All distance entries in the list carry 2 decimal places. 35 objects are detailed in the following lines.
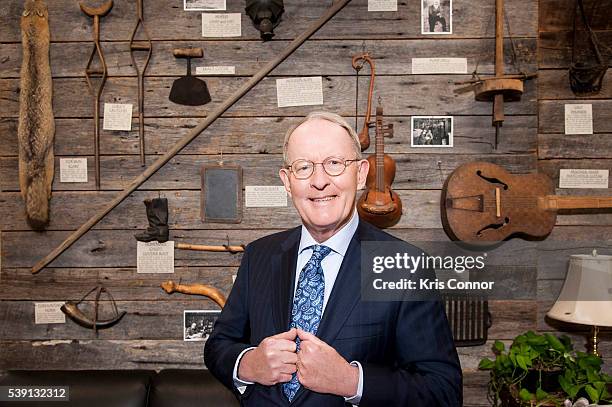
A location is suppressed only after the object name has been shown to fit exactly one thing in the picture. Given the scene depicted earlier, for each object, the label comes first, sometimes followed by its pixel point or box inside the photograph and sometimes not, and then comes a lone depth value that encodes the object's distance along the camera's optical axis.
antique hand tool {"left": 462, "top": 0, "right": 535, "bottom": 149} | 2.42
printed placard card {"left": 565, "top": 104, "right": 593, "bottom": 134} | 2.62
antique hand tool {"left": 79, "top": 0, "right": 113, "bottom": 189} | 2.57
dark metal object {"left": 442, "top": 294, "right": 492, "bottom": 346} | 2.50
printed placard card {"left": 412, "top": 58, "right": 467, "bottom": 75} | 2.58
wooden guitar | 2.43
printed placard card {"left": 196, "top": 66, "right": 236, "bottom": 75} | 2.58
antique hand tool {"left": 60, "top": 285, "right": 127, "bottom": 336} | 2.54
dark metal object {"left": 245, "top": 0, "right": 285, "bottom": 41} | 2.44
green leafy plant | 2.03
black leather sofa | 2.16
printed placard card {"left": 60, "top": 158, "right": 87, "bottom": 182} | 2.61
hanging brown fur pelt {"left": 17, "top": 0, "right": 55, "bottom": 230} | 2.55
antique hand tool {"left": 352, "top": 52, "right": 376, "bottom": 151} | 2.49
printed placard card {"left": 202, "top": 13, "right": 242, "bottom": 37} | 2.59
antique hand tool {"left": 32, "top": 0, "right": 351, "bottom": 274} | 2.54
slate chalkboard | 2.57
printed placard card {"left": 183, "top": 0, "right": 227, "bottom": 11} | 2.60
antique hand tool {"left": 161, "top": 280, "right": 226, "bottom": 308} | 2.52
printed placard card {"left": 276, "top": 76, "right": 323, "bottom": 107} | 2.58
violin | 2.38
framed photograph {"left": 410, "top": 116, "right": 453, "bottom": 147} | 2.59
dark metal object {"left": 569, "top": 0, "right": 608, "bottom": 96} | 2.57
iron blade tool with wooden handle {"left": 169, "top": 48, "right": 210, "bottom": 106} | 2.58
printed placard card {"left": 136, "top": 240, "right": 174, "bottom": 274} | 2.58
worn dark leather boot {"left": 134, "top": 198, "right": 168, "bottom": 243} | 2.53
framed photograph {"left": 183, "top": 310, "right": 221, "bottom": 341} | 2.57
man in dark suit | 1.24
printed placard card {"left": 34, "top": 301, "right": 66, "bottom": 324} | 2.59
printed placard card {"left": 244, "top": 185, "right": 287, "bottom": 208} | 2.59
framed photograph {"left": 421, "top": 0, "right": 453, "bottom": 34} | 2.59
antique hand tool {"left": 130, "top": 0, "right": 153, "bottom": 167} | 2.57
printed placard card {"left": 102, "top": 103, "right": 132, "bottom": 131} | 2.61
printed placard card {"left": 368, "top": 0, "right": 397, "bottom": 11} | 2.60
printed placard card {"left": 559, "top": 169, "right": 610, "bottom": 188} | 2.62
